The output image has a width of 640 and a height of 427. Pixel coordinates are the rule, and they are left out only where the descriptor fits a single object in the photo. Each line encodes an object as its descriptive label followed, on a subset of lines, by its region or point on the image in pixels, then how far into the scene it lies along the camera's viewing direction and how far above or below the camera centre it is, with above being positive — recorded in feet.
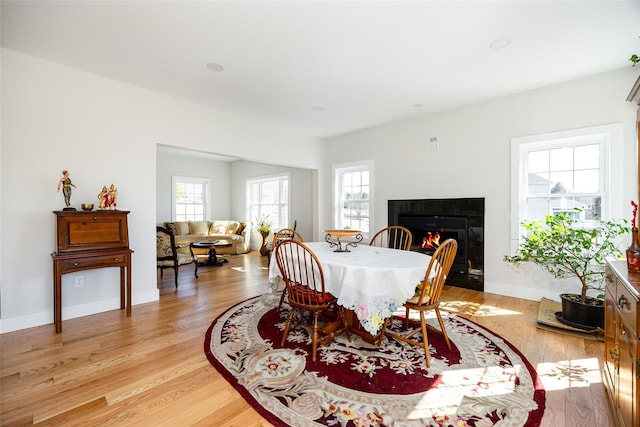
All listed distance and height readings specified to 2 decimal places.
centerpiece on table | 9.12 -0.87
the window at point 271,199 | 24.38 +1.05
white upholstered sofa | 22.89 -2.04
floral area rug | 5.19 -3.80
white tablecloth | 6.70 -1.82
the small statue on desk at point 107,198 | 10.11 +0.44
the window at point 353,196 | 18.02 +1.01
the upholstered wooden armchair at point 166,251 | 14.11 -2.10
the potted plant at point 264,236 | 21.36 -2.00
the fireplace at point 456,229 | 13.19 -0.91
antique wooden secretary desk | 8.88 -1.23
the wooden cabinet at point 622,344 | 3.56 -2.03
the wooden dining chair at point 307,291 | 7.25 -2.18
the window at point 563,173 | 10.49 +1.54
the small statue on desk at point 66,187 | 9.34 +0.78
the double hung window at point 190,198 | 25.95 +1.17
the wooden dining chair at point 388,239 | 15.26 -1.64
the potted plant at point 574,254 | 8.77 -1.57
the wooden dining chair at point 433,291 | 6.86 -2.08
